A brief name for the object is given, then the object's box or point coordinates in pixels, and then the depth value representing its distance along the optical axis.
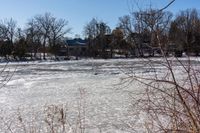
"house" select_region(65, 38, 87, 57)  45.30
